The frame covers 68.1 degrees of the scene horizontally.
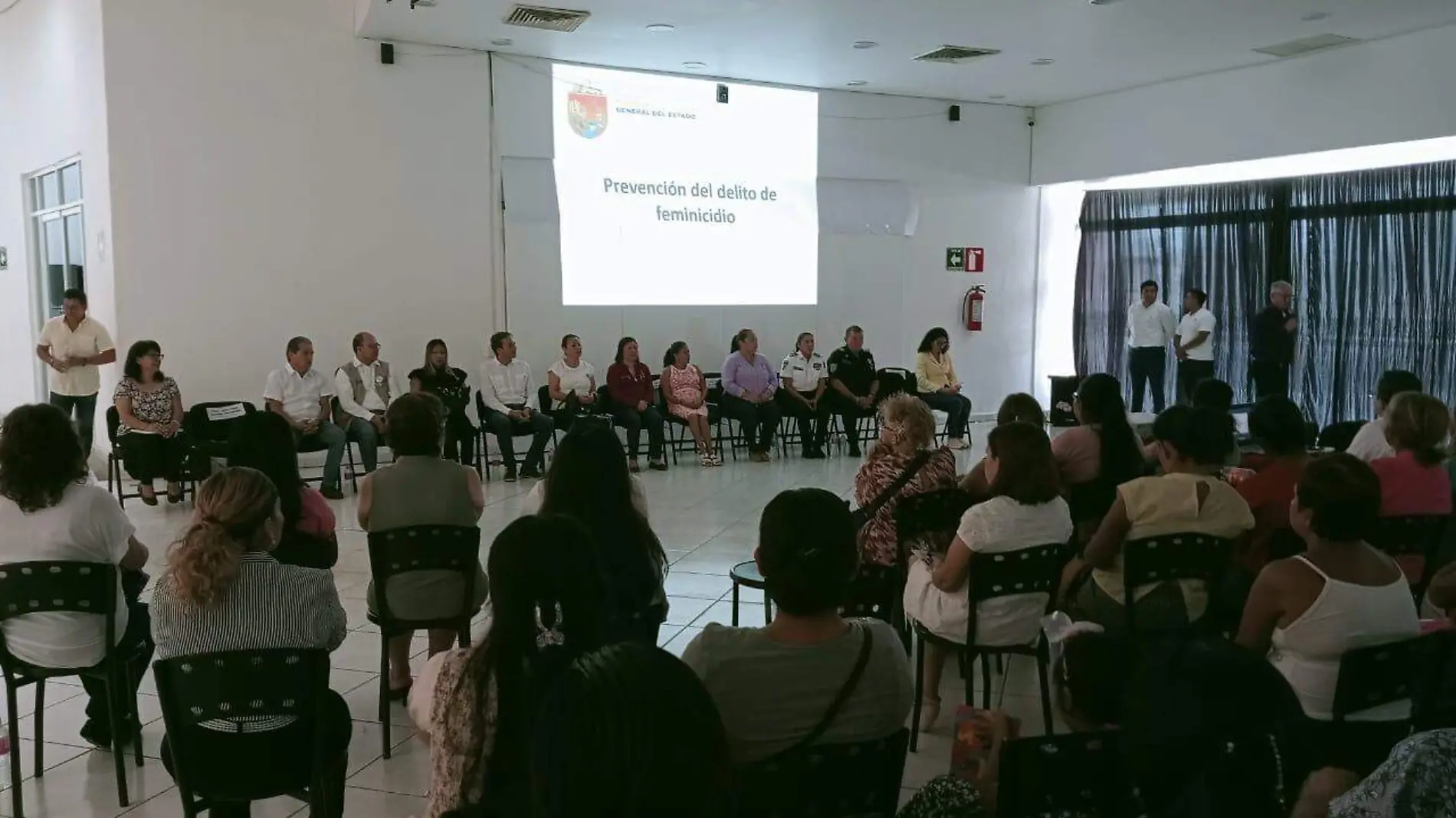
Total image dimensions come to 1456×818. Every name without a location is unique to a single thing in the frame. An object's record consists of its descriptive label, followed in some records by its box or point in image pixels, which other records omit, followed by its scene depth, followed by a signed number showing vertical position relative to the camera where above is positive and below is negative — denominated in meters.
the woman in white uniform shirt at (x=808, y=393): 10.03 -0.37
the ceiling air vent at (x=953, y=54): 9.42 +2.63
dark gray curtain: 9.67 +0.81
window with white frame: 8.98 +1.17
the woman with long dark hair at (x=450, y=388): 8.46 -0.23
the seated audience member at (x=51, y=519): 2.92 -0.42
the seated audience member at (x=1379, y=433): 4.52 -0.38
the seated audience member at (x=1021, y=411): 4.27 -0.25
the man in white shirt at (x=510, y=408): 8.59 -0.41
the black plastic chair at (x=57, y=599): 2.82 -0.62
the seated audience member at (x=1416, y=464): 3.61 -0.41
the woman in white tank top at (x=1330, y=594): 2.42 -0.57
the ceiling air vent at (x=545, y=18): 8.05 +2.58
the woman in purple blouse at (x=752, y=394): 9.82 -0.36
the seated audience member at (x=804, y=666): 1.89 -0.56
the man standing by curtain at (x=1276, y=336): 10.16 +0.09
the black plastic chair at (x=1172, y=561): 3.22 -0.65
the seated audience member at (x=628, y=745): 1.21 -0.44
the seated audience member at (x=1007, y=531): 3.20 -0.54
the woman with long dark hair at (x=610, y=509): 2.87 -0.41
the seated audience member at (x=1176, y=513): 3.33 -0.52
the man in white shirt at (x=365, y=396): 8.08 -0.27
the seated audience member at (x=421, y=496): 3.46 -0.45
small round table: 3.73 -0.79
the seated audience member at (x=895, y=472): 3.69 -0.41
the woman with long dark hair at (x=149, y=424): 7.28 -0.40
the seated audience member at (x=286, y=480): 3.19 -0.35
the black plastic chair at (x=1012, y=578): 3.20 -0.68
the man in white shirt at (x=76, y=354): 7.75 +0.09
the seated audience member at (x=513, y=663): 1.71 -0.49
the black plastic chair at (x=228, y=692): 2.25 -0.70
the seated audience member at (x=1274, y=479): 3.57 -0.45
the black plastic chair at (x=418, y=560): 3.35 -0.63
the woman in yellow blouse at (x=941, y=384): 10.53 -0.32
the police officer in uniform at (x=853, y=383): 10.12 -0.29
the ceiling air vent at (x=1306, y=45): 9.08 +2.58
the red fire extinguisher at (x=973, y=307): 12.20 +0.49
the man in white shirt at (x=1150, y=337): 11.28 +0.11
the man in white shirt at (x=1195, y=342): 10.84 +0.05
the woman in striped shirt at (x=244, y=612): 2.35 -0.56
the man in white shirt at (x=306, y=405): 7.76 -0.31
